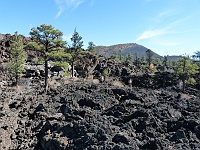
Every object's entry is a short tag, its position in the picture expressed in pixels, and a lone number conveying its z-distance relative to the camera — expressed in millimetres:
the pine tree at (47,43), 16932
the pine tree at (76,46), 31120
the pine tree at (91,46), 48954
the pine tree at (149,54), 65782
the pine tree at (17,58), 24066
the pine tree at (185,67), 29977
